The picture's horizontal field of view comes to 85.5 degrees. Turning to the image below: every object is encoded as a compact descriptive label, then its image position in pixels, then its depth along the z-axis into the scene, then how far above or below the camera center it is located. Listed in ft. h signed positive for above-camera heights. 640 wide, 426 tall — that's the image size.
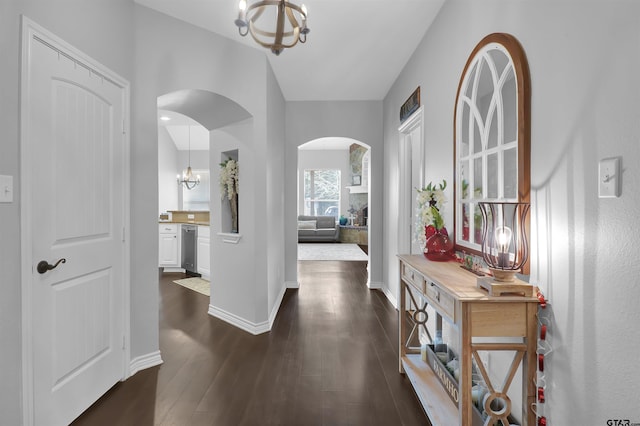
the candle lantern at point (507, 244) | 4.89 -0.48
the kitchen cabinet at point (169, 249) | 19.88 -2.05
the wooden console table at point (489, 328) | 4.79 -1.61
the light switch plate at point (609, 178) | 3.70 +0.38
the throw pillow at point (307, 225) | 35.17 -1.22
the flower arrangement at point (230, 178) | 12.10 +1.25
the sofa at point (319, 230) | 34.76 -1.71
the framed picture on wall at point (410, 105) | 11.04 +3.66
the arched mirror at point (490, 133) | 5.41 +1.47
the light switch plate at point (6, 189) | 5.18 +0.38
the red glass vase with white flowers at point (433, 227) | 7.83 -0.35
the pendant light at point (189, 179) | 28.76 +2.97
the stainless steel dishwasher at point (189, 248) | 18.90 -1.95
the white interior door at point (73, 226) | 5.84 -0.24
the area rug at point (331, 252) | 26.02 -3.22
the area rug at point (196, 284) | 16.35 -3.57
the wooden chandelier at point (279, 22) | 5.72 +3.38
